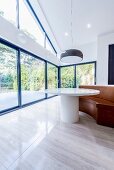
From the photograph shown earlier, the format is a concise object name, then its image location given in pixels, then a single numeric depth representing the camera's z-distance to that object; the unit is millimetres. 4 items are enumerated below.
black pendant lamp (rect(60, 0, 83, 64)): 1842
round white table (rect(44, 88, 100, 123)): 1891
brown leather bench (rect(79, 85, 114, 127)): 1673
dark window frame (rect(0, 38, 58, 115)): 2342
